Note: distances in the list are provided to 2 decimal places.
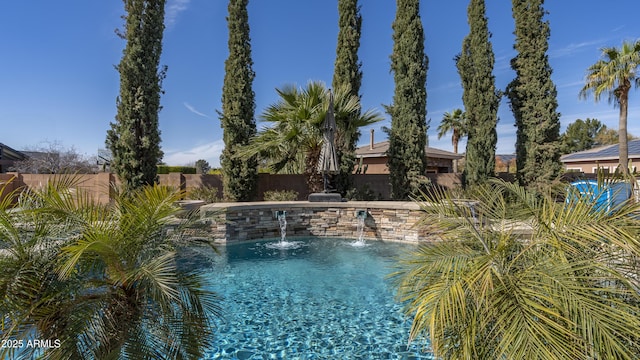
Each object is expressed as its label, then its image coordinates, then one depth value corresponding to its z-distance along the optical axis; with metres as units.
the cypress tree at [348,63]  13.48
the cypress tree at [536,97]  13.05
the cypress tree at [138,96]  10.86
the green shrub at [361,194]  13.29
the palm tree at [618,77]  14.41
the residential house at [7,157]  23.86
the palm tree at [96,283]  2.08
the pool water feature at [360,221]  9.81
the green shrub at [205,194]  12.11
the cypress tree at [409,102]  13.16
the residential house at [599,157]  19.89
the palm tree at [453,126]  26.12
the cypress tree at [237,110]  12.74
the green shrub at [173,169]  19.09
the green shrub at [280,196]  12.40
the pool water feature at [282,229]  9.20
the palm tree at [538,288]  1.61
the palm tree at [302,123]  11.24
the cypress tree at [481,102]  13.70
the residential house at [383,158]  19.68
